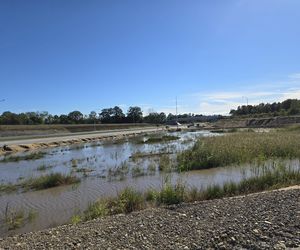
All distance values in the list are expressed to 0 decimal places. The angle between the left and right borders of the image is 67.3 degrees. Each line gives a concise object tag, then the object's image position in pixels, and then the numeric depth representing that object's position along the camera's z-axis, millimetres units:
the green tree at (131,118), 128719
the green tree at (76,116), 111964
